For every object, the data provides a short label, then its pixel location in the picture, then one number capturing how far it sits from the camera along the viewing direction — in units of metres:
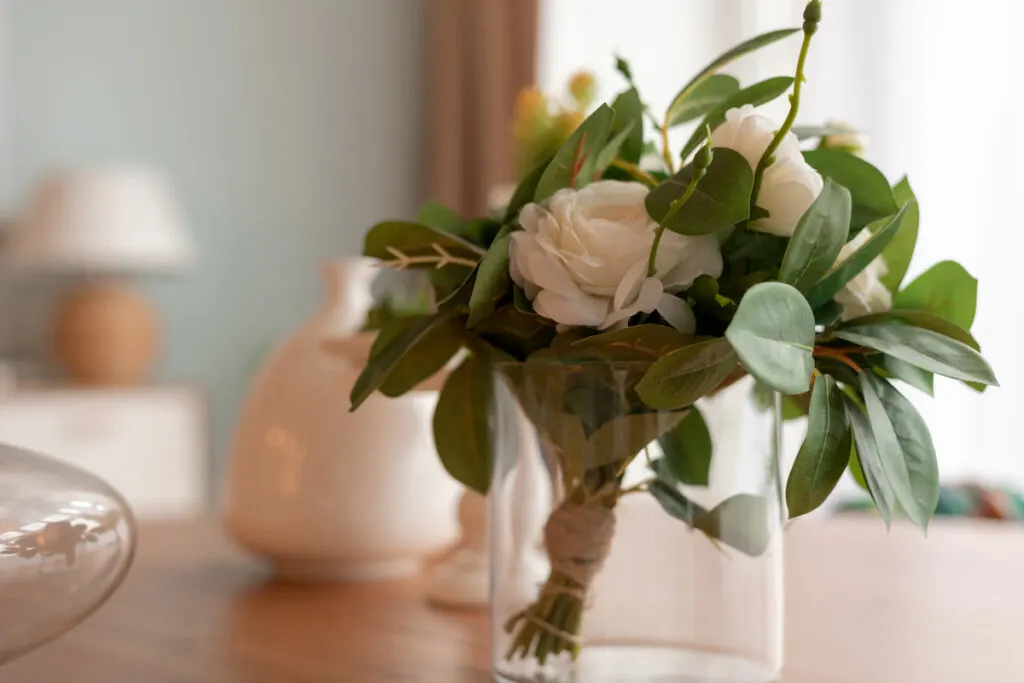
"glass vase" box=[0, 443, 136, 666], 0.57
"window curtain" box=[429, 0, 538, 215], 3.37
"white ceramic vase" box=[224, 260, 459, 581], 0.95
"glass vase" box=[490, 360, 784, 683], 0.61
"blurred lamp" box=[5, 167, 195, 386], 2.85
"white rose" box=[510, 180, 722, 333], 0.55
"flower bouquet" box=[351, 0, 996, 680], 0.53
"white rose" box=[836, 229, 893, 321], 0.60
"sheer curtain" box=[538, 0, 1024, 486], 2.46
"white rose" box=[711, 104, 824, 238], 0.56
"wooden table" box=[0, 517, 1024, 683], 0.70
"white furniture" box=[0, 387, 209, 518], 2.78
